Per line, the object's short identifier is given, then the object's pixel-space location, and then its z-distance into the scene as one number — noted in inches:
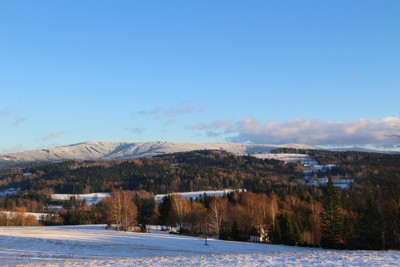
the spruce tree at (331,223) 2731.3
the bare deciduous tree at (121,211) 3415.1
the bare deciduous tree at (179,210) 3917.3
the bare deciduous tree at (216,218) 3449.8
